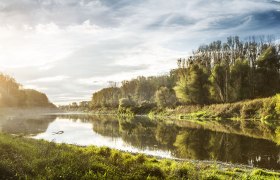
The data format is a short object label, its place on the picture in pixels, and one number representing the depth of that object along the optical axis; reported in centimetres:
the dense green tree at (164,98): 7082
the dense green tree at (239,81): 5266
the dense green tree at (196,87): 5787
